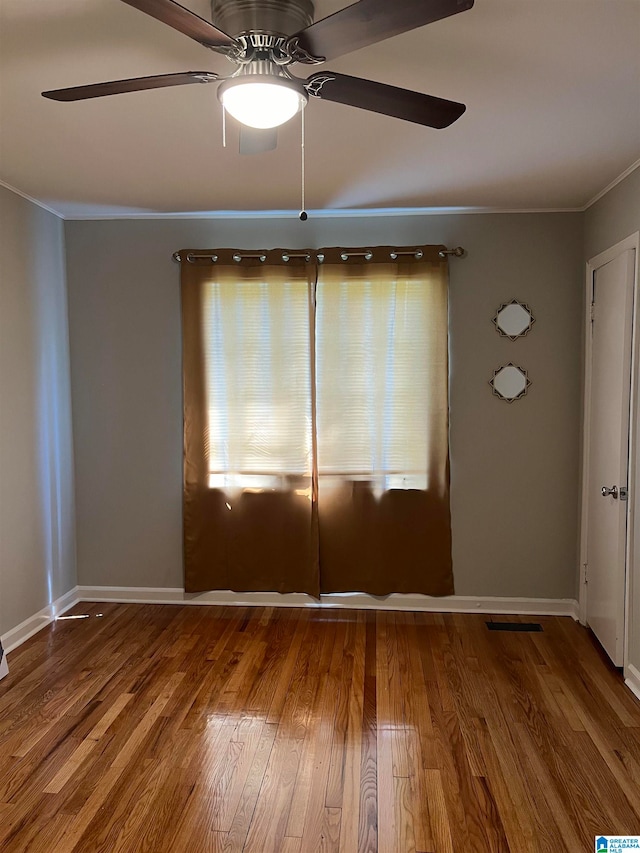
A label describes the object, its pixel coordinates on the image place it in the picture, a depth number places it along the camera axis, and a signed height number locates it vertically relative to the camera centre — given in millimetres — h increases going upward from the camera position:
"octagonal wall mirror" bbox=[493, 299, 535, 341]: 4109 +390
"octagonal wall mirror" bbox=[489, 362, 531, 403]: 4133 +6
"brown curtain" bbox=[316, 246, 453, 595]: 4109 -249
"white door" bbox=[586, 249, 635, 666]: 3318 -376
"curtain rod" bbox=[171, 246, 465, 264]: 4070 +813
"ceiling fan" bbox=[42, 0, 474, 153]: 1459 +786
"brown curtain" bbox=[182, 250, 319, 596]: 4188 -252
